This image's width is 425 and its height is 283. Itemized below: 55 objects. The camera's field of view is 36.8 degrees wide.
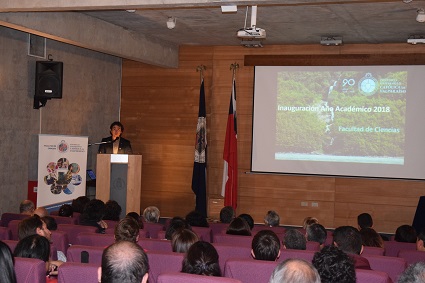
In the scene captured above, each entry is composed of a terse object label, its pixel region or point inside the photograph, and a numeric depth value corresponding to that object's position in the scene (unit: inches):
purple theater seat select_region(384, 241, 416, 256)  260.7
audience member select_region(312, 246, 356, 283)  128.8
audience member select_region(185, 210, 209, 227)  292.7
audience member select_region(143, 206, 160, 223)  303.1
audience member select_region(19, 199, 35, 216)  305.1
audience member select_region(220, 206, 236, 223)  328.8
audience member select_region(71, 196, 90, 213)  332.2
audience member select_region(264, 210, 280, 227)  324.8
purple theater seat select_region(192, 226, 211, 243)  261.2
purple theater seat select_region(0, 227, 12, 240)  228.1
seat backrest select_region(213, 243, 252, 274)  197.2
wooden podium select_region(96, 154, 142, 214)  415.5
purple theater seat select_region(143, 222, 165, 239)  277.9
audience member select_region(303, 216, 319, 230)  279.0
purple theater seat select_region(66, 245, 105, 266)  172.0
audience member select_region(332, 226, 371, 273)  197.8
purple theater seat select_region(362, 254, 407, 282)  188.2
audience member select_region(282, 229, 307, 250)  209.6
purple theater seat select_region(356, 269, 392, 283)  150.9
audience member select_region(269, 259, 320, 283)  100.0
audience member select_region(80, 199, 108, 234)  265.4
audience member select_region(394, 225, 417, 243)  283.4
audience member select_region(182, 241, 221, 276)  145.9
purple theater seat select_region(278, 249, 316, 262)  187.3
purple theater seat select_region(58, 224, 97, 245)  235.9
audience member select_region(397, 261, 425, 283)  97.3
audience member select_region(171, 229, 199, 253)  185.0
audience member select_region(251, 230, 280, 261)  182.7
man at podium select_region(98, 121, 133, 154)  461.1
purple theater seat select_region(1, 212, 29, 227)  288.0
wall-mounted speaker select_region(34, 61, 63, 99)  409.4
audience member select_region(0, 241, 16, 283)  110.4
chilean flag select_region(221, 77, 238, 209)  489.4
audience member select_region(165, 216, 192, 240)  233.6
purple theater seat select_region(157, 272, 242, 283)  124.3
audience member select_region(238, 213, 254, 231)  314.3
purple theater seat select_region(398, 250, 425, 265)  226.8
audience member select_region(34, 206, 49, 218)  273.5
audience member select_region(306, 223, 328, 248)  245.6
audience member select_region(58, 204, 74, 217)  312.5
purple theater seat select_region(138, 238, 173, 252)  199.5
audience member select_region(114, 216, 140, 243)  209.9
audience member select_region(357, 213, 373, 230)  323.6
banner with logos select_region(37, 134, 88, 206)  419.8
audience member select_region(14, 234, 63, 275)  160.1
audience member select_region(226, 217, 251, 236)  255.6
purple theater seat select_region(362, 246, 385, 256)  220.5
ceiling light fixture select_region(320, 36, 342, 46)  453.4
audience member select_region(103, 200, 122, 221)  302.8
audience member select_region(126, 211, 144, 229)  274.8
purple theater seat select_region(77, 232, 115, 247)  202.4
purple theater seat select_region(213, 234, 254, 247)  229.1
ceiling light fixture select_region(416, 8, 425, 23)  346.6
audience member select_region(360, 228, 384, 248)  249.3
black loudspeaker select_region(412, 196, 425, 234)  393.6
